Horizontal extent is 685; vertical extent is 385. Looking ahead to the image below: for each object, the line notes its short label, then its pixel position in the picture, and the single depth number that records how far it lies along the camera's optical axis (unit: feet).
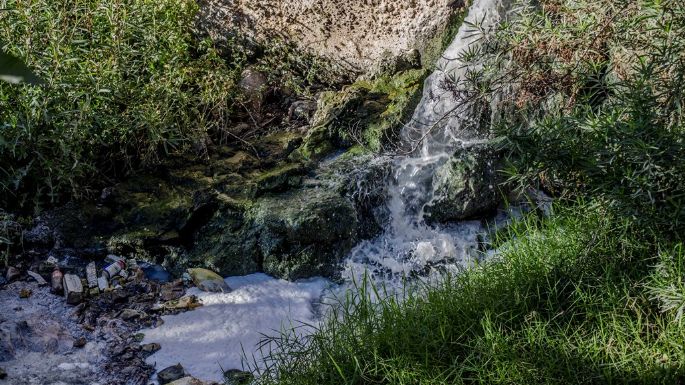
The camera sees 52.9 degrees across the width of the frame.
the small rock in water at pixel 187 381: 11.95
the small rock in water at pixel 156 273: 15.46
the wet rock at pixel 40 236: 15.62
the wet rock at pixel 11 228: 15.35
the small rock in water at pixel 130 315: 13.99
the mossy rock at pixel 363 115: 18.42
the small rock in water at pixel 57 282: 14.52
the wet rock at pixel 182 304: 14.35
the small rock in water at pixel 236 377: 12.14
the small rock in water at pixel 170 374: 12.28
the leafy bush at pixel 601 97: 10.28
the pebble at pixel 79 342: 12.97
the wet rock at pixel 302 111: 20.24
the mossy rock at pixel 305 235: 15.72
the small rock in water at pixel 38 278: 14.66
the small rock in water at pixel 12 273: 14.59
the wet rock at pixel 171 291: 14.73
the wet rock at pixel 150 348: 13.03
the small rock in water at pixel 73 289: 14.25
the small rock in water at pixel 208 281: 14.99
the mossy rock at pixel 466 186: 16.30
